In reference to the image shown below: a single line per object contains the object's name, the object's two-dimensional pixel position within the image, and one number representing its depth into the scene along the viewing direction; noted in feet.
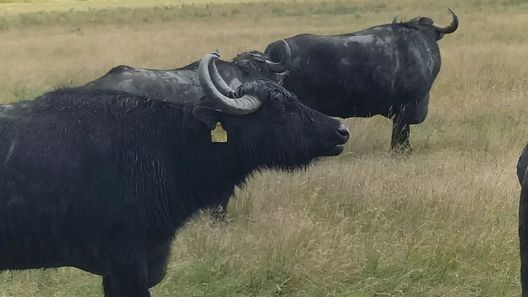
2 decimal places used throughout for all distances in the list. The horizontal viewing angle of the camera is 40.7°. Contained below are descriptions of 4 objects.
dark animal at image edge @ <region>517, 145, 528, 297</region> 13.11
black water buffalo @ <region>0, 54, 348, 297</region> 14.76
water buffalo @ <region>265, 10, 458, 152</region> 34.35
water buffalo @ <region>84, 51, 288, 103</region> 24.54
